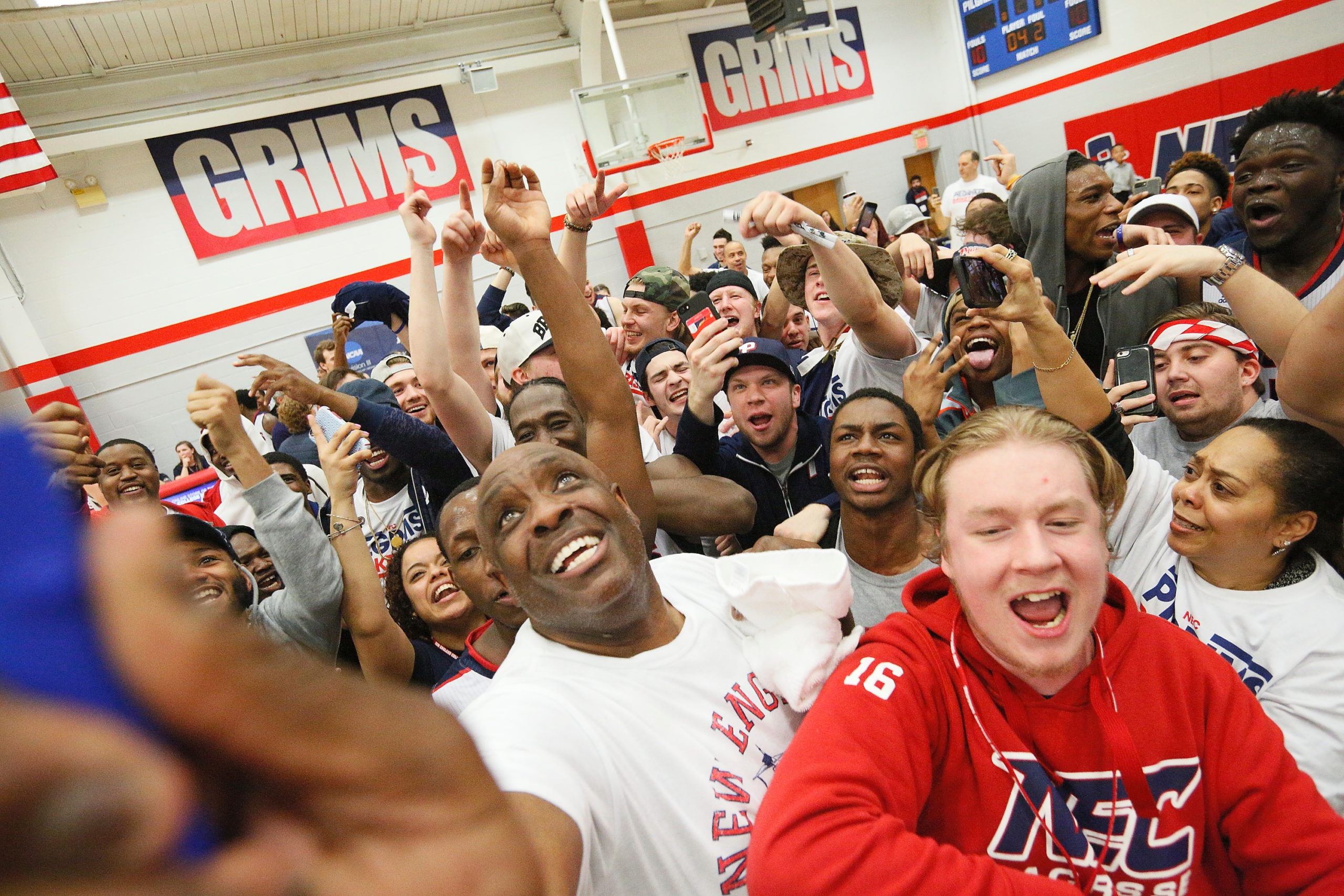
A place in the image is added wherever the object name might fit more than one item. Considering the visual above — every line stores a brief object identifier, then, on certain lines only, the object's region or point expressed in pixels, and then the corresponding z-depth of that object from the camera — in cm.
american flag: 612
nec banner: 874
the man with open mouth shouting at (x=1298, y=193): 247
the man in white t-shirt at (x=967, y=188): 816
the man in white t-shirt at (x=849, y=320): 256
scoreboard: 1086
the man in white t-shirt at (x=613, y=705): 111
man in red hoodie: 108
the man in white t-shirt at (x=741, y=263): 579
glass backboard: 946
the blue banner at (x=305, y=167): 846
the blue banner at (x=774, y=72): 1132
